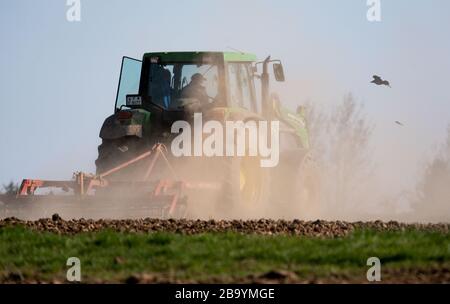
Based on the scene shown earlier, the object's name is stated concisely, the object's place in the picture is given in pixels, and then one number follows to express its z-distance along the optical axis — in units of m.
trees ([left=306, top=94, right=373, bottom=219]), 43.97
